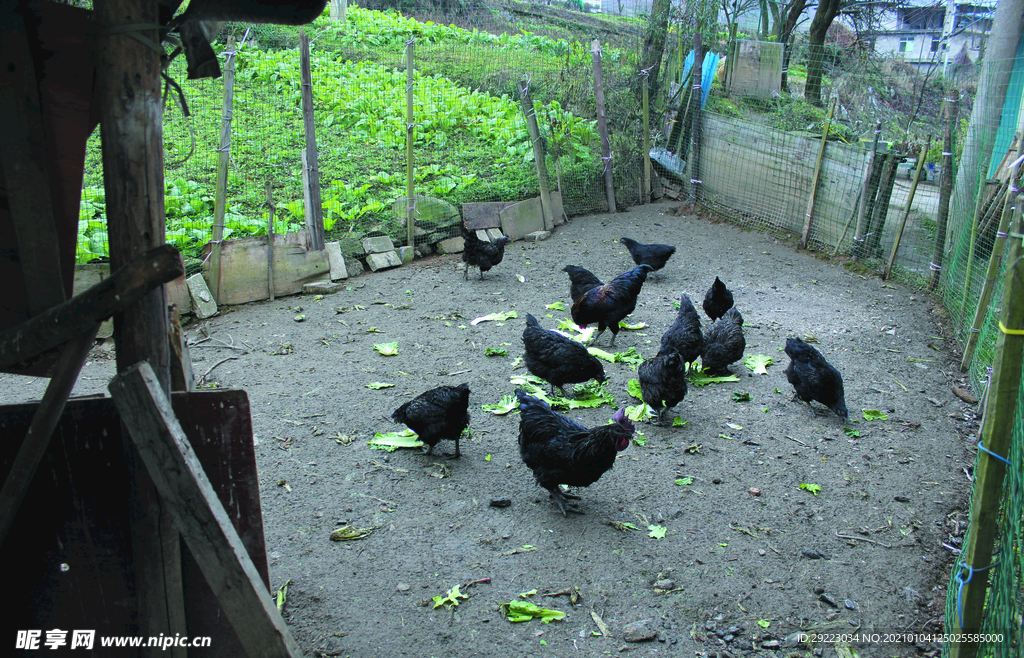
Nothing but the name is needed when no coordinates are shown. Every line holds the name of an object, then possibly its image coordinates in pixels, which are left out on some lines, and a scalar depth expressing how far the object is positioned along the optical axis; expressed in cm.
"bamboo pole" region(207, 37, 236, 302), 869
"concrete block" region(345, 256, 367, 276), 1070
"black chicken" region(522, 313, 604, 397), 662
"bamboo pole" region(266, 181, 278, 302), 920
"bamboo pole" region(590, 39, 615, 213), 1329
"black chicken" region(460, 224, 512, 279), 1049
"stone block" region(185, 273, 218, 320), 896
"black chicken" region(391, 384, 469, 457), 555
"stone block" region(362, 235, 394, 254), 1098
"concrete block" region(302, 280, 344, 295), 998
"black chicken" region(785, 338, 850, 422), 622
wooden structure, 241
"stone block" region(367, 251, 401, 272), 1095
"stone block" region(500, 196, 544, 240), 1254
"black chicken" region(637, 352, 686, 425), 608
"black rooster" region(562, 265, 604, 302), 904
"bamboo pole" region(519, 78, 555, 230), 1250
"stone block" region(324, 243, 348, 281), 1041
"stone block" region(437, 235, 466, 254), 1191
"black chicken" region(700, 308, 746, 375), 714
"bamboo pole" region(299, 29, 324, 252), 947
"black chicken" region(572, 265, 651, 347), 806
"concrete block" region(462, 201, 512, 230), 1220
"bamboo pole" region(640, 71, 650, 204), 1369
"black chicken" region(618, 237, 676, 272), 1048
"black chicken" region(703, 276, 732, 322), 837
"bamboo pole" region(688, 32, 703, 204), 1348
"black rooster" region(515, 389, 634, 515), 483
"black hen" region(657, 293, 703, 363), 709
